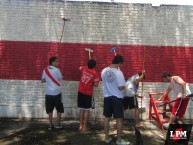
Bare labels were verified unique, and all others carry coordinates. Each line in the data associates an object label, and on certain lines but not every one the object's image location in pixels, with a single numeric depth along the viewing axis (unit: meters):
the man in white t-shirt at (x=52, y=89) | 7.54
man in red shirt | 7.47
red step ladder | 7.75
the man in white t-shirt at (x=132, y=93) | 7.71
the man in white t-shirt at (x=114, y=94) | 6.45
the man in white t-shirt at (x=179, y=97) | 7.23
